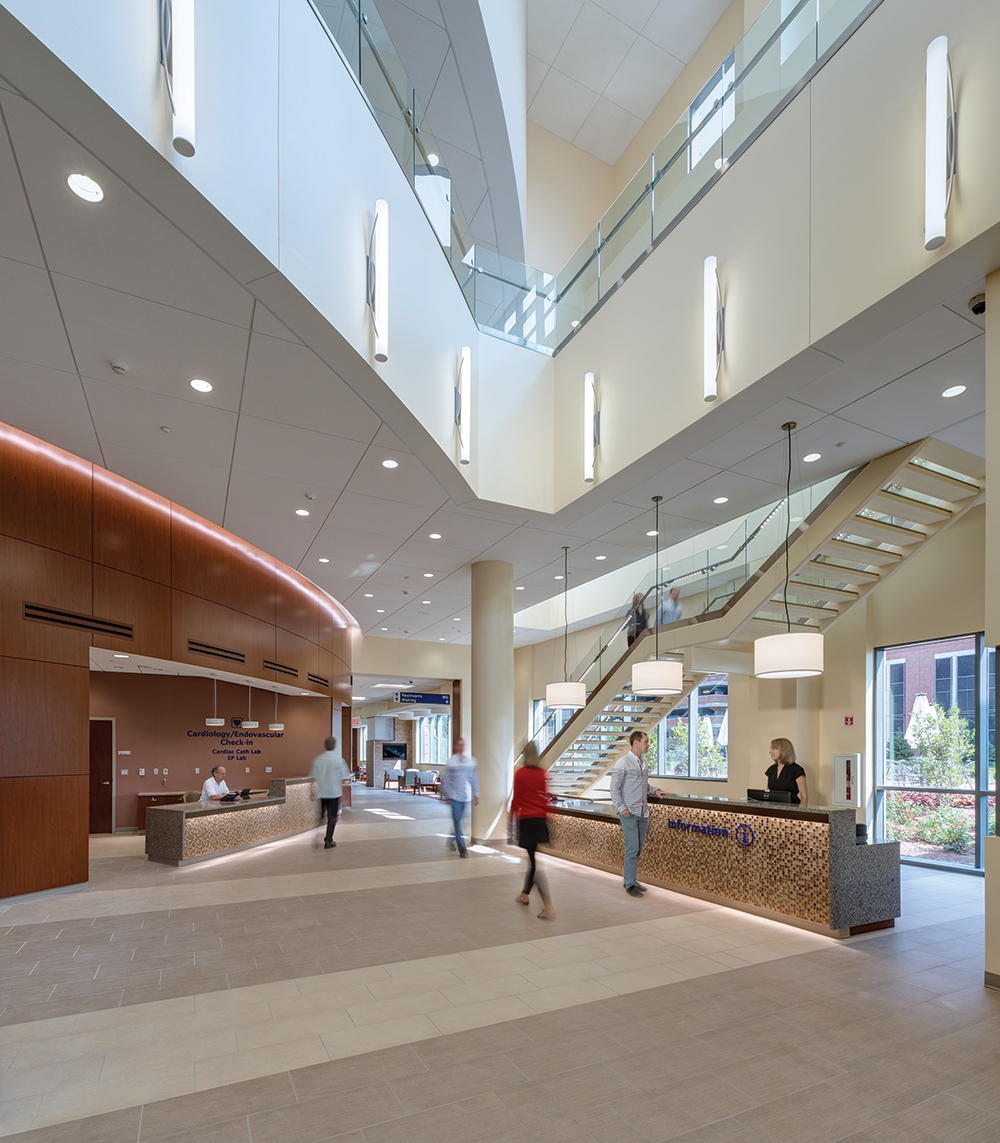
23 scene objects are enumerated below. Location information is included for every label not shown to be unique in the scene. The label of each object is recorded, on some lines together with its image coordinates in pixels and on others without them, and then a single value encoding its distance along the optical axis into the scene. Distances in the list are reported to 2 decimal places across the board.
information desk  6.37
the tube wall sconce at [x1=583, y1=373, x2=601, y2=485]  9.07
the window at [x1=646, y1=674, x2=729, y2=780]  17.00
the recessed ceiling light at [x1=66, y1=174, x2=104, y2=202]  4.00
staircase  8.29
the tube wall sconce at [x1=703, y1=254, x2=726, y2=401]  6.88
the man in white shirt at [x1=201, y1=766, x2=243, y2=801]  11.68
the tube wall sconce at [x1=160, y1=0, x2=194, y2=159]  3.79
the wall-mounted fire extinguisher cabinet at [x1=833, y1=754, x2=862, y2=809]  10.89
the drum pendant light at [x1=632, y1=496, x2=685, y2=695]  9.04
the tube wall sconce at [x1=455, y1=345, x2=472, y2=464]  8.39
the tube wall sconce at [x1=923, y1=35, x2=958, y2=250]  4.65
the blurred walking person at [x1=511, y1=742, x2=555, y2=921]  7.17
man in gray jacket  8.02
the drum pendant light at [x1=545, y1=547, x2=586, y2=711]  11.89
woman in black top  8.27
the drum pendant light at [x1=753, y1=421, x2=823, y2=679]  6.79
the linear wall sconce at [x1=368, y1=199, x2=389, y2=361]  6.09
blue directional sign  22.80
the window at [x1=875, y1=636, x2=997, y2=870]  10.09
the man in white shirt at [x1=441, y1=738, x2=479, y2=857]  11.03
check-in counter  10.22
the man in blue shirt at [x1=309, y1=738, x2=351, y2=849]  11.50
